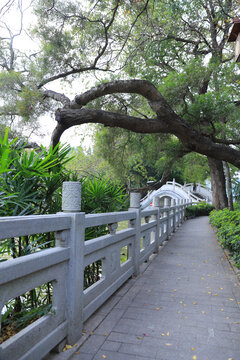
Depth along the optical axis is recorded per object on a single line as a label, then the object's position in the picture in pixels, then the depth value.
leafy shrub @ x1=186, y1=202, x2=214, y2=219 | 22.45
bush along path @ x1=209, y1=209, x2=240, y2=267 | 5.29
